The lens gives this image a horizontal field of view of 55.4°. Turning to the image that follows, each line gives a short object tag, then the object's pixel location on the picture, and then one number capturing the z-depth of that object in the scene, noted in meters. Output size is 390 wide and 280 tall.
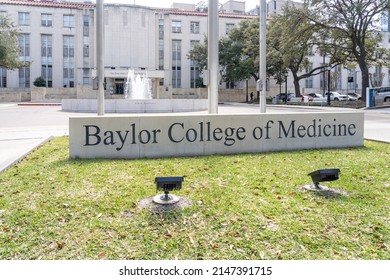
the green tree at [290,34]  35.66
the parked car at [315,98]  49.20
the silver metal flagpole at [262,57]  15.15
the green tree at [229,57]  54.38
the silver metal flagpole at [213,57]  10.95
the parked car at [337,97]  51.36
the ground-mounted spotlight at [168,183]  4.79
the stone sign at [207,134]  8.37
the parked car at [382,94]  34.22
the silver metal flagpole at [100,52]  11.15
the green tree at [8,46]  35.41
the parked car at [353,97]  53.04
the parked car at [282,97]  50.69
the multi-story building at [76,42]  58.38
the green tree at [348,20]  33.69
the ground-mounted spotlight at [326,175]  5.49
